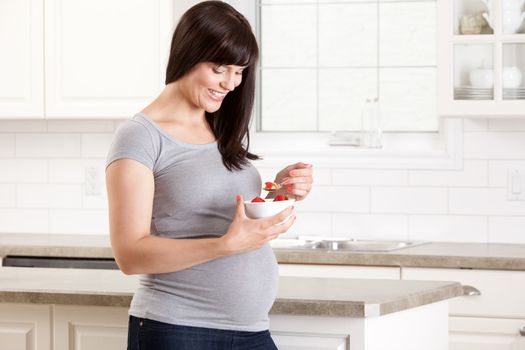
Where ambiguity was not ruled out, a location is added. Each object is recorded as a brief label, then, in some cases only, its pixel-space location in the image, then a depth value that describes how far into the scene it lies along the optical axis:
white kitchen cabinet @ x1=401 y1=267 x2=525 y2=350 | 5.49
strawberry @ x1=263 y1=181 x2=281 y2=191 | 3.37
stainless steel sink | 6.38
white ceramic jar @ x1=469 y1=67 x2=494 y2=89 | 6.00
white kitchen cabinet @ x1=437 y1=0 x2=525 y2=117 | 5.96
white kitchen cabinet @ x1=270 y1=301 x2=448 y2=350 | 3.40
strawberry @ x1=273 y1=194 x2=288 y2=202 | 3.13
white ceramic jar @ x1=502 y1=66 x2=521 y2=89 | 5.96
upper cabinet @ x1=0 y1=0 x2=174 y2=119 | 6.42
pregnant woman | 2.97
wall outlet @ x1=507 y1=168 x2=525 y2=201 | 6.43
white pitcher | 5.96
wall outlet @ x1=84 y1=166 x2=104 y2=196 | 7.15
